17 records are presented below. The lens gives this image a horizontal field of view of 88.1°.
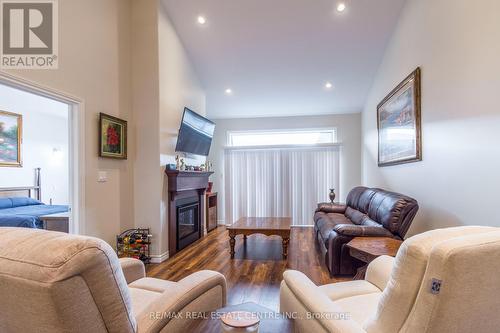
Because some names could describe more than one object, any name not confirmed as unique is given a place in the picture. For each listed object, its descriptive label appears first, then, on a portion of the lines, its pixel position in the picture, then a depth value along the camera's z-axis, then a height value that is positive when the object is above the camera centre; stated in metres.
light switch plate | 3.12 -0.10
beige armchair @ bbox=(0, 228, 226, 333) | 0.71 -0.34
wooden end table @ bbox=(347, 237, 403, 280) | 2.13 -0.71
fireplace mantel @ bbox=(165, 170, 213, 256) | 3.72 -0.35
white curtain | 6.04 -0.32
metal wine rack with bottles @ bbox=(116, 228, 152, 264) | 3.35 -0.98
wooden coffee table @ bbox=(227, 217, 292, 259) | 3.53 -0.86
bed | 3.77 -0.71
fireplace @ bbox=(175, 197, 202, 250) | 4.04 -0.90
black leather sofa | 2.69 -0.68
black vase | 5.27 -0.57
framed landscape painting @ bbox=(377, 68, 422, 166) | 3.04 +0.58
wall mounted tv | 4.05 +0.59
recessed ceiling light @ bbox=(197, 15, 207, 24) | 3.81 +2.21
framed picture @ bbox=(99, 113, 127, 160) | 3.13 +0.41
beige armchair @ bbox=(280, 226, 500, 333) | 0.75 -0.37
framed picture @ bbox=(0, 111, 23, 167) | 5.26 +0.66
